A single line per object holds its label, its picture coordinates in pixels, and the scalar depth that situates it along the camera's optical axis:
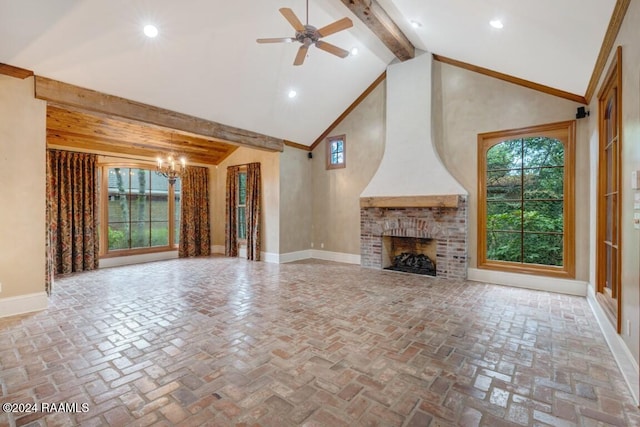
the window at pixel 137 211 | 6.99
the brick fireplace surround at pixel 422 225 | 5.52
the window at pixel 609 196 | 2.71
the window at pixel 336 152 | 7.50
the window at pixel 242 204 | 8.33
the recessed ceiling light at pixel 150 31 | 3.63
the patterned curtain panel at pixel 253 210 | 7.70
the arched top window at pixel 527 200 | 4.75
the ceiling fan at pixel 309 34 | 3.18
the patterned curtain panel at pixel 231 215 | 8.41
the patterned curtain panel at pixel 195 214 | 8.27
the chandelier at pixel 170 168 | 6.19
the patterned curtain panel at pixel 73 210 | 6.02
